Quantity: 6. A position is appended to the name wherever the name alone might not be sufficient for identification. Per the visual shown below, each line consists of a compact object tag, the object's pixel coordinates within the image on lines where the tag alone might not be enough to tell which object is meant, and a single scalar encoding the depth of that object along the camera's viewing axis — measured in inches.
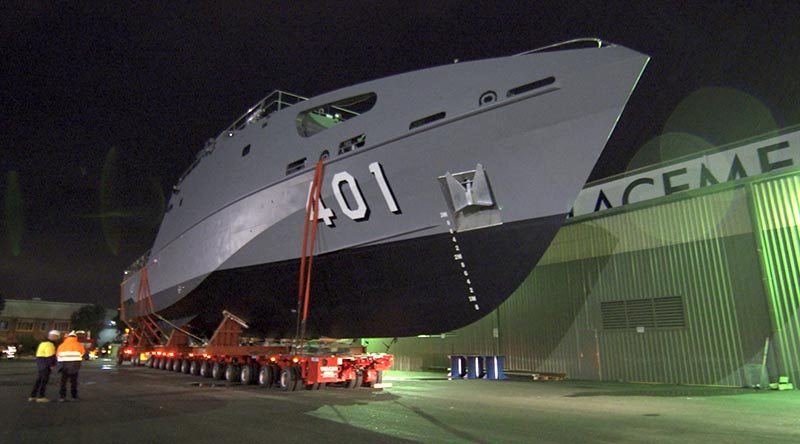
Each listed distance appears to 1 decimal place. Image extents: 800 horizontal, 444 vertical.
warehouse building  409.4
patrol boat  264.7
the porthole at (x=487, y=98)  277.3
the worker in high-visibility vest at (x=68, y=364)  313.8
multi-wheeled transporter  362.9
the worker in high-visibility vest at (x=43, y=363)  314.8
